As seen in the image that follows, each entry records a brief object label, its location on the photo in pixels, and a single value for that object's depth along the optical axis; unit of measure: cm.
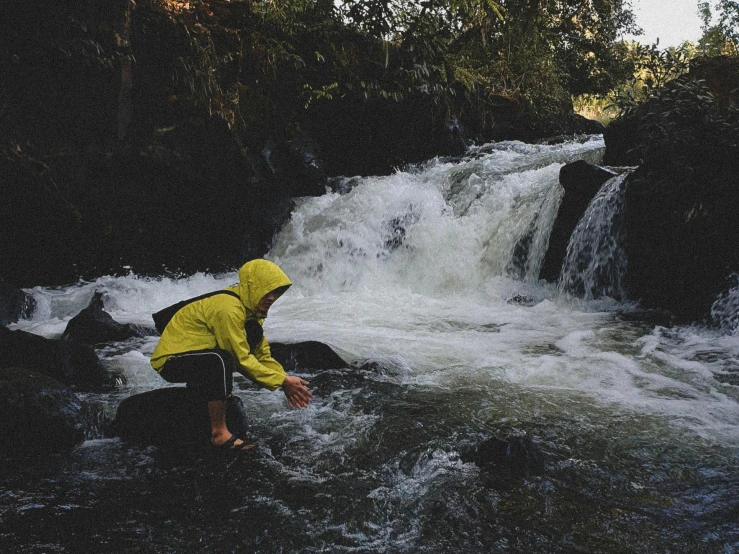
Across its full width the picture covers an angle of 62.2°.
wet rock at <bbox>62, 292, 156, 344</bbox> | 704
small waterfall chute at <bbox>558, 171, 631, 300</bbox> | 874
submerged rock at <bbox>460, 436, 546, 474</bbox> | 379
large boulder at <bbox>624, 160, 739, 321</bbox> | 751
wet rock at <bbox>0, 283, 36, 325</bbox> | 839
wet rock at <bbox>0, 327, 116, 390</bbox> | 555
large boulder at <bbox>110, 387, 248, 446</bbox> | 429
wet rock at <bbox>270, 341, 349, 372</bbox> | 604
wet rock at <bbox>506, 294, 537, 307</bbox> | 926
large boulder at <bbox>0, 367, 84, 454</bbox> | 407
